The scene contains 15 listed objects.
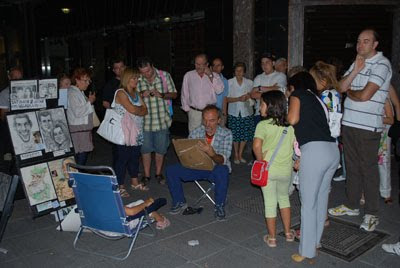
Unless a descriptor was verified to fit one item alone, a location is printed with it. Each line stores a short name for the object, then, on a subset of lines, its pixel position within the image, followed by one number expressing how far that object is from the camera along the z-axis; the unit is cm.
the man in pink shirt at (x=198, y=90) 701
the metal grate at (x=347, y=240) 413
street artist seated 497
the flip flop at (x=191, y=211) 527
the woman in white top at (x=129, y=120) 573
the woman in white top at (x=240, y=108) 768
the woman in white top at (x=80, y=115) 568
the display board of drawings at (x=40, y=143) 480
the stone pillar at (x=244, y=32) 857
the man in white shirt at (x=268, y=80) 727
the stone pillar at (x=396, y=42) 818
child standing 395
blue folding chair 393
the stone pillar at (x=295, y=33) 812
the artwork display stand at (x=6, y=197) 402
